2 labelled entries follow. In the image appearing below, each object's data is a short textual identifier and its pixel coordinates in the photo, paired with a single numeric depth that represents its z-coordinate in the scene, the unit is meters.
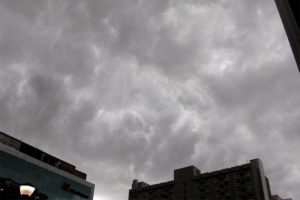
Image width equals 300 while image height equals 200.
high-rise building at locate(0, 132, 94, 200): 71.06
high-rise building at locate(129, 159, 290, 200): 79.31
